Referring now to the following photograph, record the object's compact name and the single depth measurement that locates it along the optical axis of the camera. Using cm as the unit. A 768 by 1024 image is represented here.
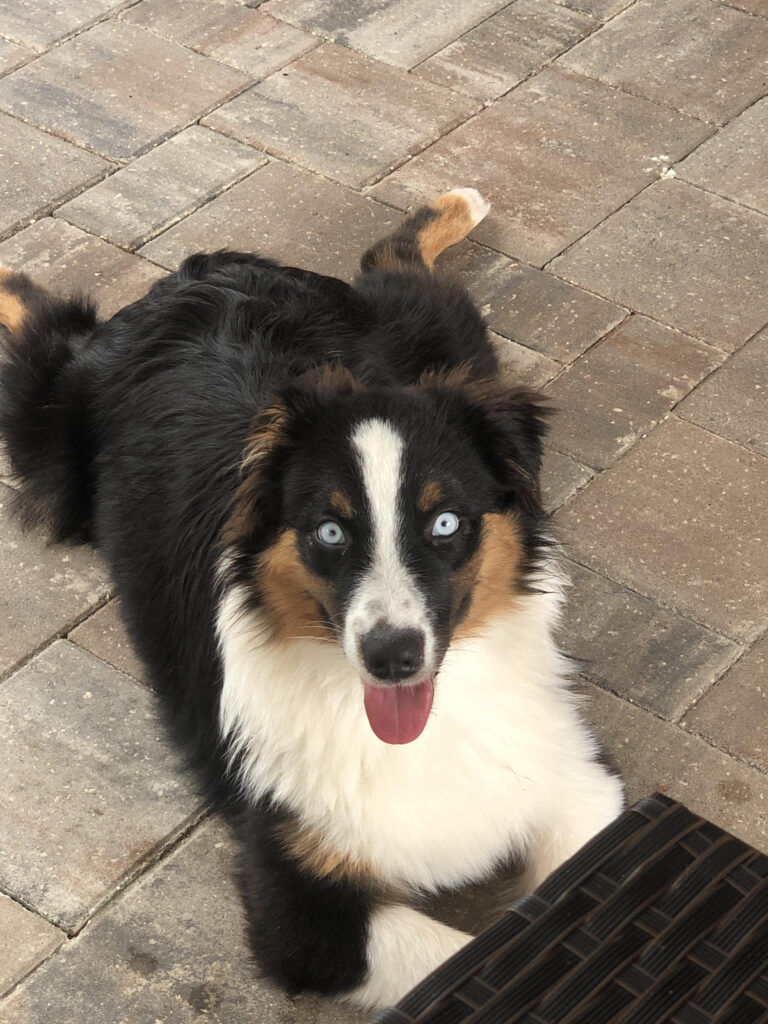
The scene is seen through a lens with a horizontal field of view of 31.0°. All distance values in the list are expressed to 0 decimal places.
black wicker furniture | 185
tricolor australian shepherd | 272
